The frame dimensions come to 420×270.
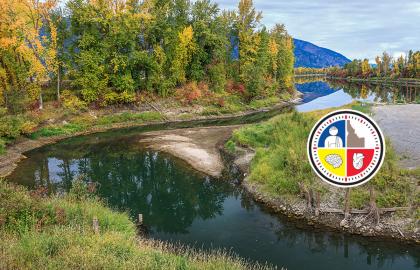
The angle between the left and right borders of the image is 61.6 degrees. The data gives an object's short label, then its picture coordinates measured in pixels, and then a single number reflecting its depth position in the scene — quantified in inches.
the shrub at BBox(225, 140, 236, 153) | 1641.5
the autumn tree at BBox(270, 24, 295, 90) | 4104.6
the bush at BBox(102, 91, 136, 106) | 2420.0
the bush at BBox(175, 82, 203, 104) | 2802.7
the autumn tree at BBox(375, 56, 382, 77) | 7286.9
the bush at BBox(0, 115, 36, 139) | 1678.2
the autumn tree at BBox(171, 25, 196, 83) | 2795.3
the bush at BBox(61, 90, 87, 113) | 2251.5
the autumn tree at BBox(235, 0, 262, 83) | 3270.2
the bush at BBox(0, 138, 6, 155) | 1561.3
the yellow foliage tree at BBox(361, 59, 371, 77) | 7726.4
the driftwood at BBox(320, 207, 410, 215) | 882.1
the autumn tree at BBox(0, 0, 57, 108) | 1929.1
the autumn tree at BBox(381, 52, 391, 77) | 7081.7
